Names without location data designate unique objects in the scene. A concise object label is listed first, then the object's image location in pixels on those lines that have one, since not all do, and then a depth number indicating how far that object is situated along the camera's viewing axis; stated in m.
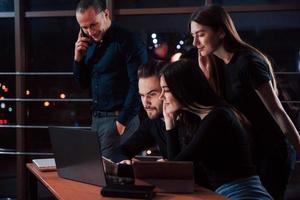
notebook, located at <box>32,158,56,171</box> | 3.36
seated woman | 3.02
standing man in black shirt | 4.02
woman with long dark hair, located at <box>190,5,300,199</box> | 3.33
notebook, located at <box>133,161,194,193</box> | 2.91
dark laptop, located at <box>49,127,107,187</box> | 2.99
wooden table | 2.92
